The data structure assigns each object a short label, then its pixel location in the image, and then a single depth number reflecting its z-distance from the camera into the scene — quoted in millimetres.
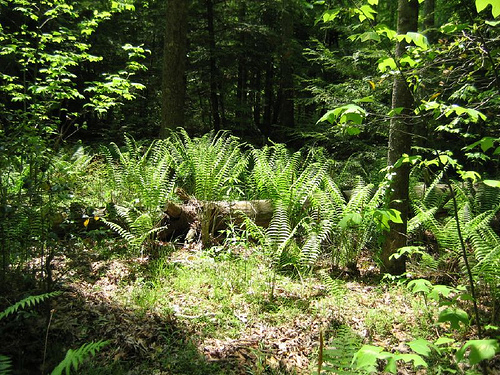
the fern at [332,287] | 3338
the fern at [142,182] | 4145
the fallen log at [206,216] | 4492
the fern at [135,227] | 3794
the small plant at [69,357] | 1534
